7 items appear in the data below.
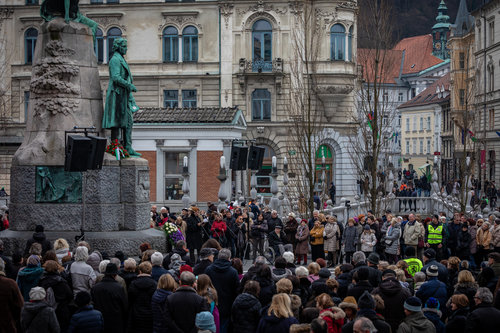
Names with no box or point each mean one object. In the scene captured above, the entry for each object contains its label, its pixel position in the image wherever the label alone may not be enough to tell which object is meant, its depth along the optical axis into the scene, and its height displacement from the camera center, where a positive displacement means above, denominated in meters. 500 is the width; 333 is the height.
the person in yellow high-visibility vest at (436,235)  21.19 -1.62
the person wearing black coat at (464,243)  21.08 -1.82
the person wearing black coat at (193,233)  21.16 -1.55
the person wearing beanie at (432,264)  13.43 -1.55
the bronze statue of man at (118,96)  17.48 +1.74
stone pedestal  16.94 -0.04
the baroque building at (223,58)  51.53 +7.69
